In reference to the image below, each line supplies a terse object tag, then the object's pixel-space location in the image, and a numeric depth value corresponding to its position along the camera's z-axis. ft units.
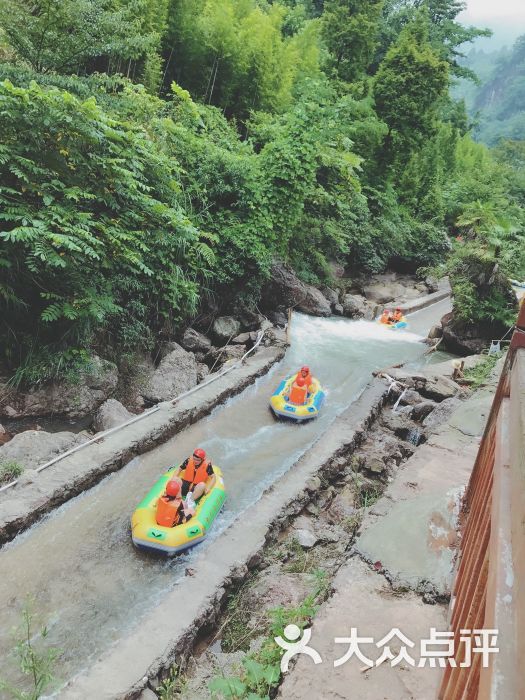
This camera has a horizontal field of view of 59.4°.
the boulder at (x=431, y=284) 81.35
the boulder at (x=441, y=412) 33.01
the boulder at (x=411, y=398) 38.65
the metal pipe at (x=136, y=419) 22.80
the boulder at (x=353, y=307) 61.77
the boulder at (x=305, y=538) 22.04
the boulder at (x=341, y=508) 24.94
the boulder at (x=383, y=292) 73.67
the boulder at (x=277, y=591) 17.87
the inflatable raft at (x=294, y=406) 33.81
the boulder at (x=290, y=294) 51.47
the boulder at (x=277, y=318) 50.85
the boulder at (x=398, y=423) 34.76
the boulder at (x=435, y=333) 58.44
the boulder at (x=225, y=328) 42.34
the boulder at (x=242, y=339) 42.52
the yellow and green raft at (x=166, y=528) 20.45
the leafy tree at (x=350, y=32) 75.41
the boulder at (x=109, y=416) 27.76
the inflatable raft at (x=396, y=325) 60.85
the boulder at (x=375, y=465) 28.78
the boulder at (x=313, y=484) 25.63
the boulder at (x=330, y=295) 61.26
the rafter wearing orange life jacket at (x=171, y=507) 20.95
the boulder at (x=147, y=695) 14.14
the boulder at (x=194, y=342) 38.86
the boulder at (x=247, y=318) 45.50
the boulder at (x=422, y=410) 36.32
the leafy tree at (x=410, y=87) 71.61
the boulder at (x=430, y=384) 38.96
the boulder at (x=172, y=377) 32.55
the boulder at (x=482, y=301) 49.01
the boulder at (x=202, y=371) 36.02
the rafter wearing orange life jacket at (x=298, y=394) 34.17
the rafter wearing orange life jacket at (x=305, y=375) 35.47
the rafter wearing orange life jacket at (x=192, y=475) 23.17
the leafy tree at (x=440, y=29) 96.37
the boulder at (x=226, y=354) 39.83
